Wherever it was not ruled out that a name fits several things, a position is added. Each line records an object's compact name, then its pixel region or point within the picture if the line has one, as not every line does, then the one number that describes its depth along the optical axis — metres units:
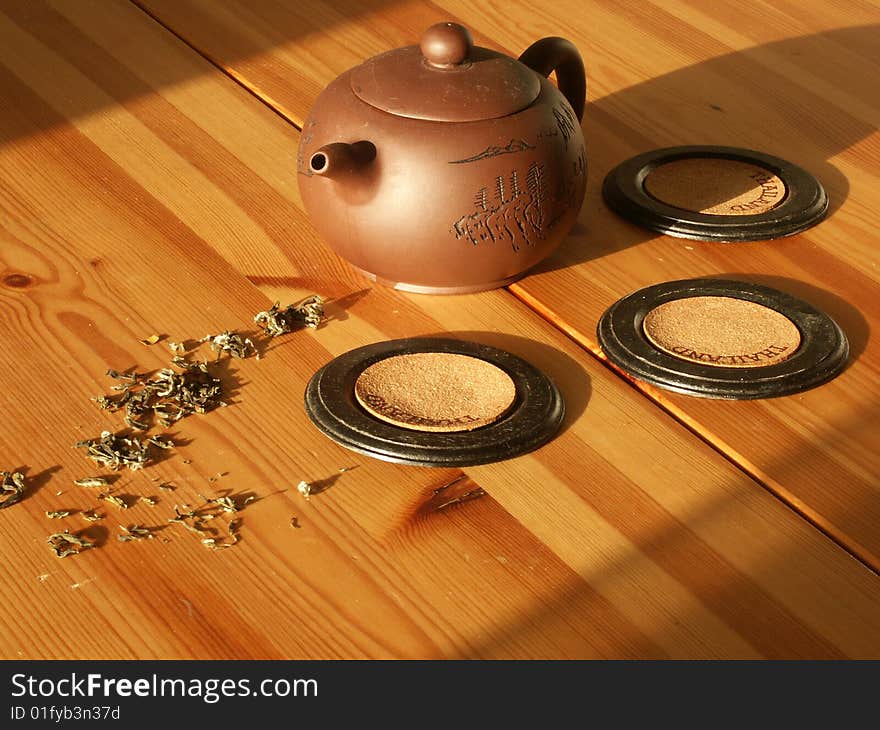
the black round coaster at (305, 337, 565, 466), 1.19
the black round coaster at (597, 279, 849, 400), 1.23
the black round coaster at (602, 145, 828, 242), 1.33
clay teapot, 1.25
